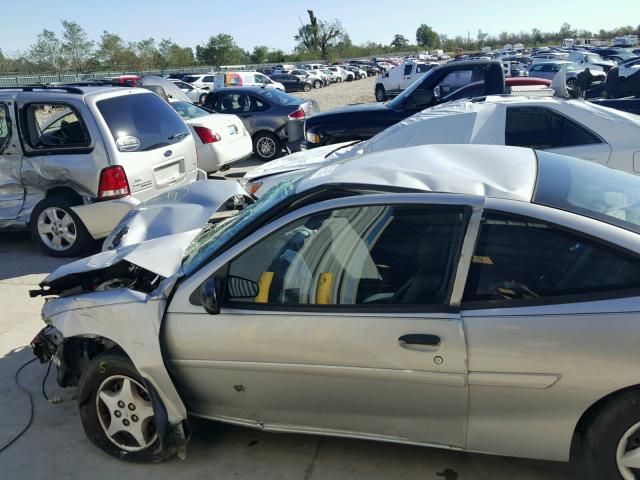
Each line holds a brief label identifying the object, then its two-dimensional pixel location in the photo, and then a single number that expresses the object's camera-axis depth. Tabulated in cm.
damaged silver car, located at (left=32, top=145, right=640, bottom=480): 240
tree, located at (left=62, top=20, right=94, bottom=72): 6712
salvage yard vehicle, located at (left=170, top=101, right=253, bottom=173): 963
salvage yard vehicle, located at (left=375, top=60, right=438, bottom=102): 2855
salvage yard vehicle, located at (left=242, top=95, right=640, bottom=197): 547
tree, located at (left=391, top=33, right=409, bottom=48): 13940
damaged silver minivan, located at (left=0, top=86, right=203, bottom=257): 633
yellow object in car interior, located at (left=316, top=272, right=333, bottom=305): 272
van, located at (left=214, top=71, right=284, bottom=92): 2731
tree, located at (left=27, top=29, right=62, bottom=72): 6481
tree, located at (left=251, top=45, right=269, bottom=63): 9462
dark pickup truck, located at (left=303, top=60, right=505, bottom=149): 810
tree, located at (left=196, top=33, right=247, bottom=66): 8750
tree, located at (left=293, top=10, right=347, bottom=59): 9303
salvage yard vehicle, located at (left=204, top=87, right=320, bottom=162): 1190
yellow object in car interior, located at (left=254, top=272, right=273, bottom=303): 279
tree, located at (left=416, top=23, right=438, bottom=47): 13088
